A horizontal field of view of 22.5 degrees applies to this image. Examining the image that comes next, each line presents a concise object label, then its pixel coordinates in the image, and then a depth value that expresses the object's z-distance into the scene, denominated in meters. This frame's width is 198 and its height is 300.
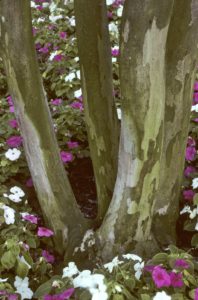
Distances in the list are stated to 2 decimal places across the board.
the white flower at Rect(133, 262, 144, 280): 2.13
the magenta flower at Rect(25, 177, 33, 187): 3.14
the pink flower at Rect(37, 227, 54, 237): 2.52
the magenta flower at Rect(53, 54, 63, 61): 4.44
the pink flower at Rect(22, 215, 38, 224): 2.61
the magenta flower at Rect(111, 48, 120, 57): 4.30
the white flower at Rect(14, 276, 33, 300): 2.24
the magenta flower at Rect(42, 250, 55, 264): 2.61
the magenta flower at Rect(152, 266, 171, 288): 1.98
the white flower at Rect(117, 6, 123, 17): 5.09
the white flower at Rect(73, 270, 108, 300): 1.92
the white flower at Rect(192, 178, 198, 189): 2.84
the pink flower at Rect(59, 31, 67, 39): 4.83
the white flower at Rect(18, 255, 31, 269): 2.32
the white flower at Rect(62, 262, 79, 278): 2.16
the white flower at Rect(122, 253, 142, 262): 2.27
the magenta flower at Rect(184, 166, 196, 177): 3.10
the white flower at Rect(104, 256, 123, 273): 2.11
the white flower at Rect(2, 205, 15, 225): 2.60
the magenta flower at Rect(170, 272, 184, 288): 2.02
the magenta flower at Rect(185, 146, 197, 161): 3.15
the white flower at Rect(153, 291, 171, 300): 1.92
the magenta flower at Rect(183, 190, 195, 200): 2.88
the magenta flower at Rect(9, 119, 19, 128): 3.40
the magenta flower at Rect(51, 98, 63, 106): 3.81
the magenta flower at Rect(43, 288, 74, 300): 1.96
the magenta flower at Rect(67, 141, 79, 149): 3.36
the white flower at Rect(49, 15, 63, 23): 5.25
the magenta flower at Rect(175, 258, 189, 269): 2.04
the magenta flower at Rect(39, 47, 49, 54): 4.82
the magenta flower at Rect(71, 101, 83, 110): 3.66
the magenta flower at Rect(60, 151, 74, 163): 3.17
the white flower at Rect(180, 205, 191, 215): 2.73
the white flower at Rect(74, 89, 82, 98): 3.88
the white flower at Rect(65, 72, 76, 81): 4.16
